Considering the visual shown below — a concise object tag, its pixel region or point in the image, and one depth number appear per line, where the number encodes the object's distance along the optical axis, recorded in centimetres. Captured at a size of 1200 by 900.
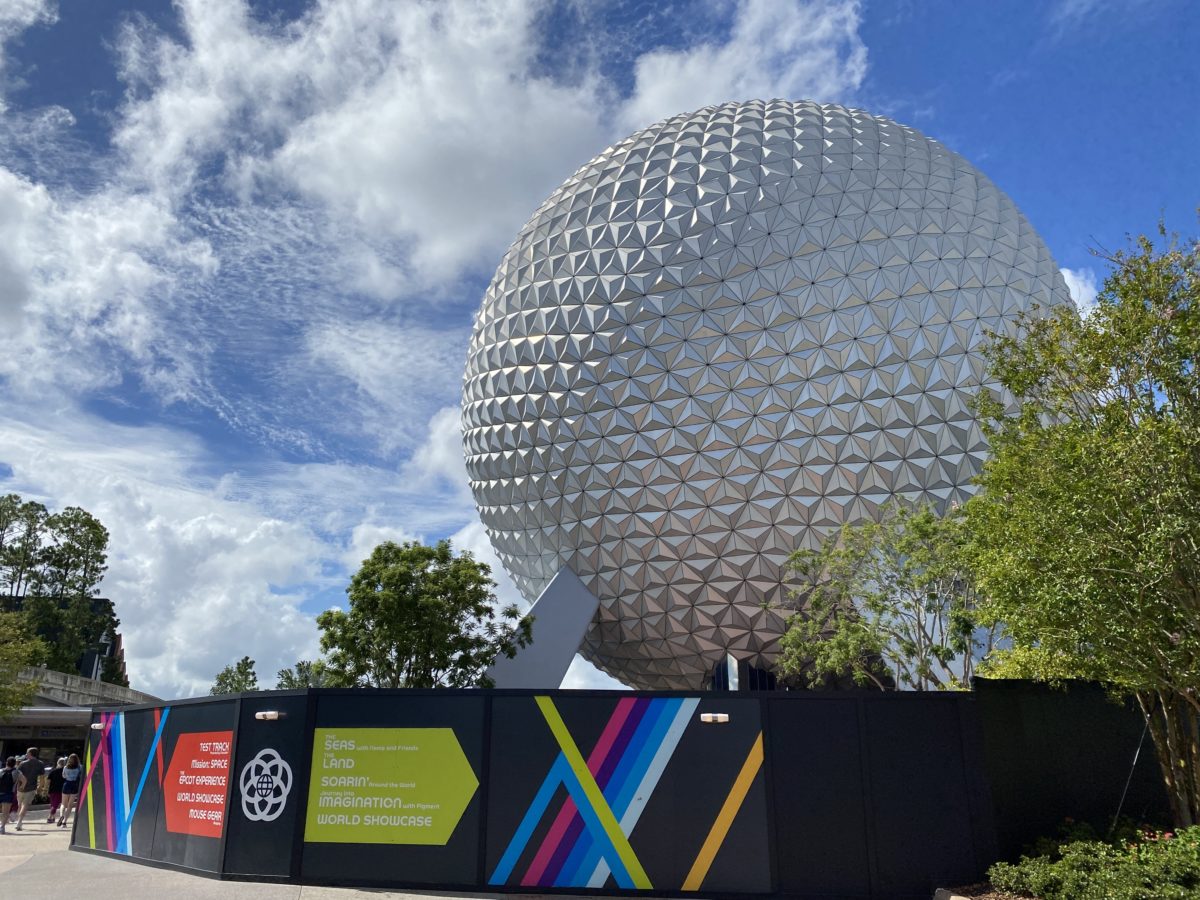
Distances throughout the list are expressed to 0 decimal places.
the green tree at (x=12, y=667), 3062
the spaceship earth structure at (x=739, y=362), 2333
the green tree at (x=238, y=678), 8831
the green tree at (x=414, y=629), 2538
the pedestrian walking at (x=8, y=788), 1864
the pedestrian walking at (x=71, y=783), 1956
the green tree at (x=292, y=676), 7192
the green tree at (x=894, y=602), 1833
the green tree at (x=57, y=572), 5025
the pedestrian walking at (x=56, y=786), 2207
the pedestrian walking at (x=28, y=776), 1955
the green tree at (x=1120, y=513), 1026
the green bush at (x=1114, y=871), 863
